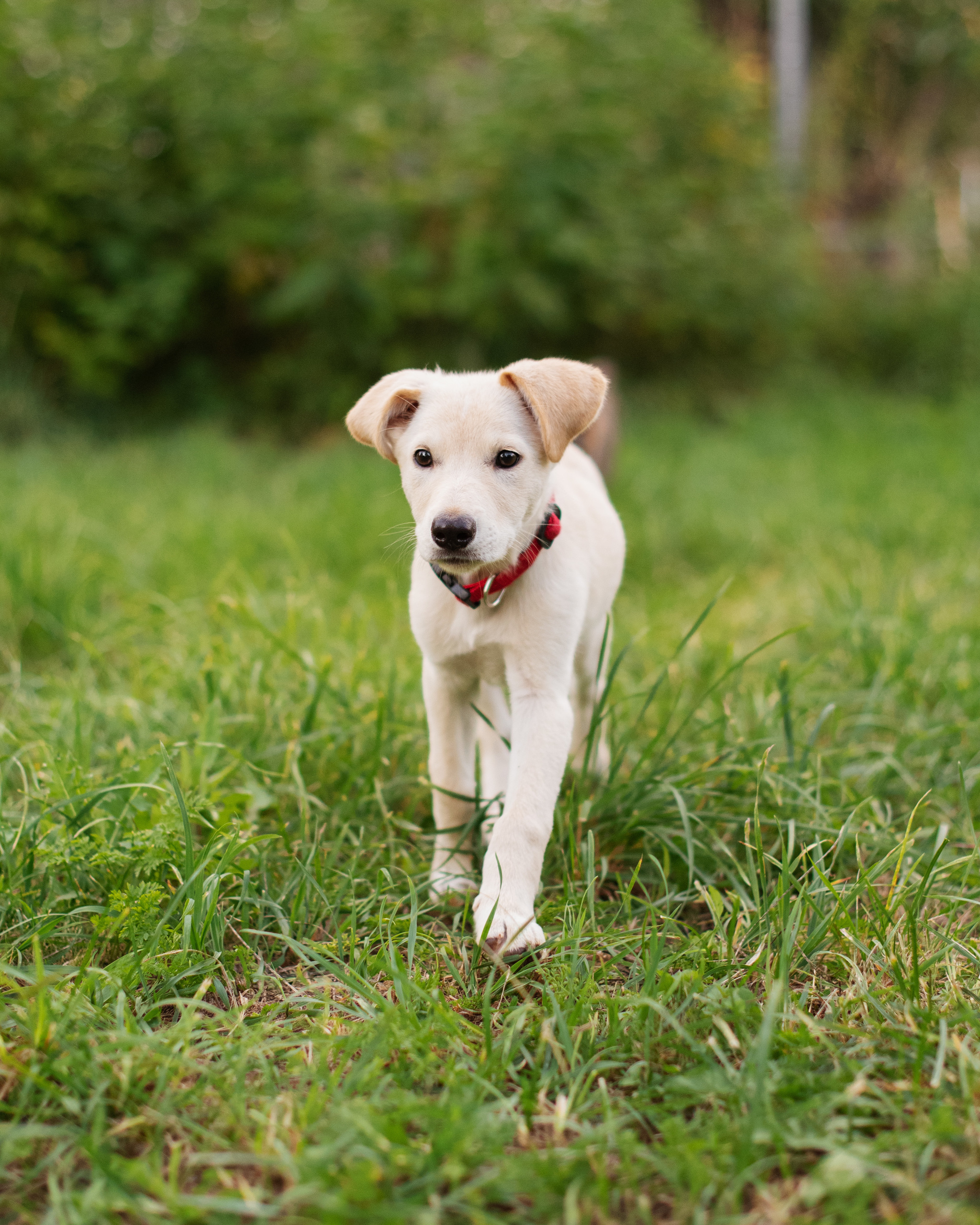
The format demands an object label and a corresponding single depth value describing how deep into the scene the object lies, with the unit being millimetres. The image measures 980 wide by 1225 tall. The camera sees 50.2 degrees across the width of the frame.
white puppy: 2166
